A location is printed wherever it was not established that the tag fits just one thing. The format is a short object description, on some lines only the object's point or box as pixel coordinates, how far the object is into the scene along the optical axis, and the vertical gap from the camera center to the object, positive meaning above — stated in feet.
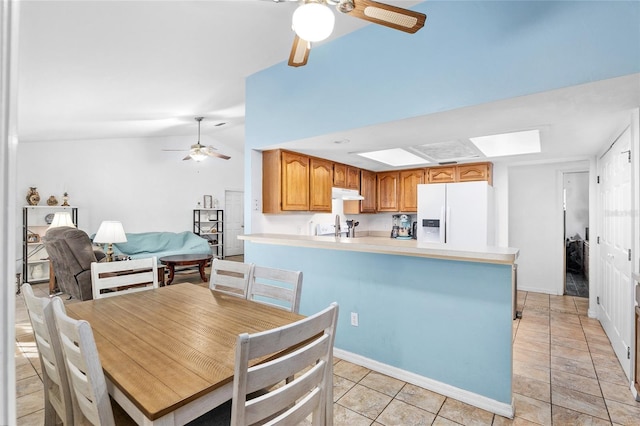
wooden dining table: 3.14 -1.75
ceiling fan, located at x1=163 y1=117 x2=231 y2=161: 17.81 +3.57
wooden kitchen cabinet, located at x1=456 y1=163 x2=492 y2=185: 14.43 +2.02
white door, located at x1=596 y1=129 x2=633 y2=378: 7.85 -0.93
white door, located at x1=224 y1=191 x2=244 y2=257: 28.25 -0.57
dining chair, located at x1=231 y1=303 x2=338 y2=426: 2.89 -1.60
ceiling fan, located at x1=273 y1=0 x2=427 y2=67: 4.34 +2.88
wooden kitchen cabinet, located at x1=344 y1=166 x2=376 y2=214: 16.35 +0.93
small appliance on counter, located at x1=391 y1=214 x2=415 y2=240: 17.20 -0.67
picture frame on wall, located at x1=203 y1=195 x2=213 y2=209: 26.32 +1.08
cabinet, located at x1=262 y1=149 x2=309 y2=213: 10.91 +1.20
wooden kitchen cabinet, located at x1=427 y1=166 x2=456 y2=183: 15.08 +2.00
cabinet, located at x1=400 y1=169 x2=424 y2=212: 16.11 +1.42
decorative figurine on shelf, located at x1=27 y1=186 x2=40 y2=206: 18.15 +0.99
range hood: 13.66 +0.94
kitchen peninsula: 6.45 -2.22
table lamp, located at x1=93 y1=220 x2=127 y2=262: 12.36 -0.76
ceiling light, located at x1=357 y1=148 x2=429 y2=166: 12.70 +2.52
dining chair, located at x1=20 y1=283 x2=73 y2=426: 4.15 -1.90
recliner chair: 12.12 -1.68
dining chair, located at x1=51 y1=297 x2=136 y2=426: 3.16 -1.65
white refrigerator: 12.75 +0.11
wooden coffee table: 17.54 -2.62
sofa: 19.90 -2.05
